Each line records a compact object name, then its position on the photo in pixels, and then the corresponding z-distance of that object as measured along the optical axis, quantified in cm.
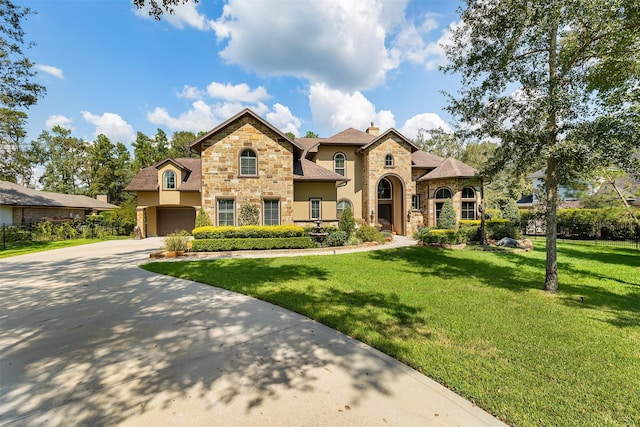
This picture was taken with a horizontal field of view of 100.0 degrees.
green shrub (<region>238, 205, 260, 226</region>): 1545
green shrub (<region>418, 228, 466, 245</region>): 1437
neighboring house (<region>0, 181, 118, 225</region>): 2256
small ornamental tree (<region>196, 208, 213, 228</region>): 1483
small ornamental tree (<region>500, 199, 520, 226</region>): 2043
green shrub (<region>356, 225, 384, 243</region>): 1530
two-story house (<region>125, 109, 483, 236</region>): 1562
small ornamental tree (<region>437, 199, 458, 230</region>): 1797
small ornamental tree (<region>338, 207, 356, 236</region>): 1565
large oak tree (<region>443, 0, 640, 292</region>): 536
